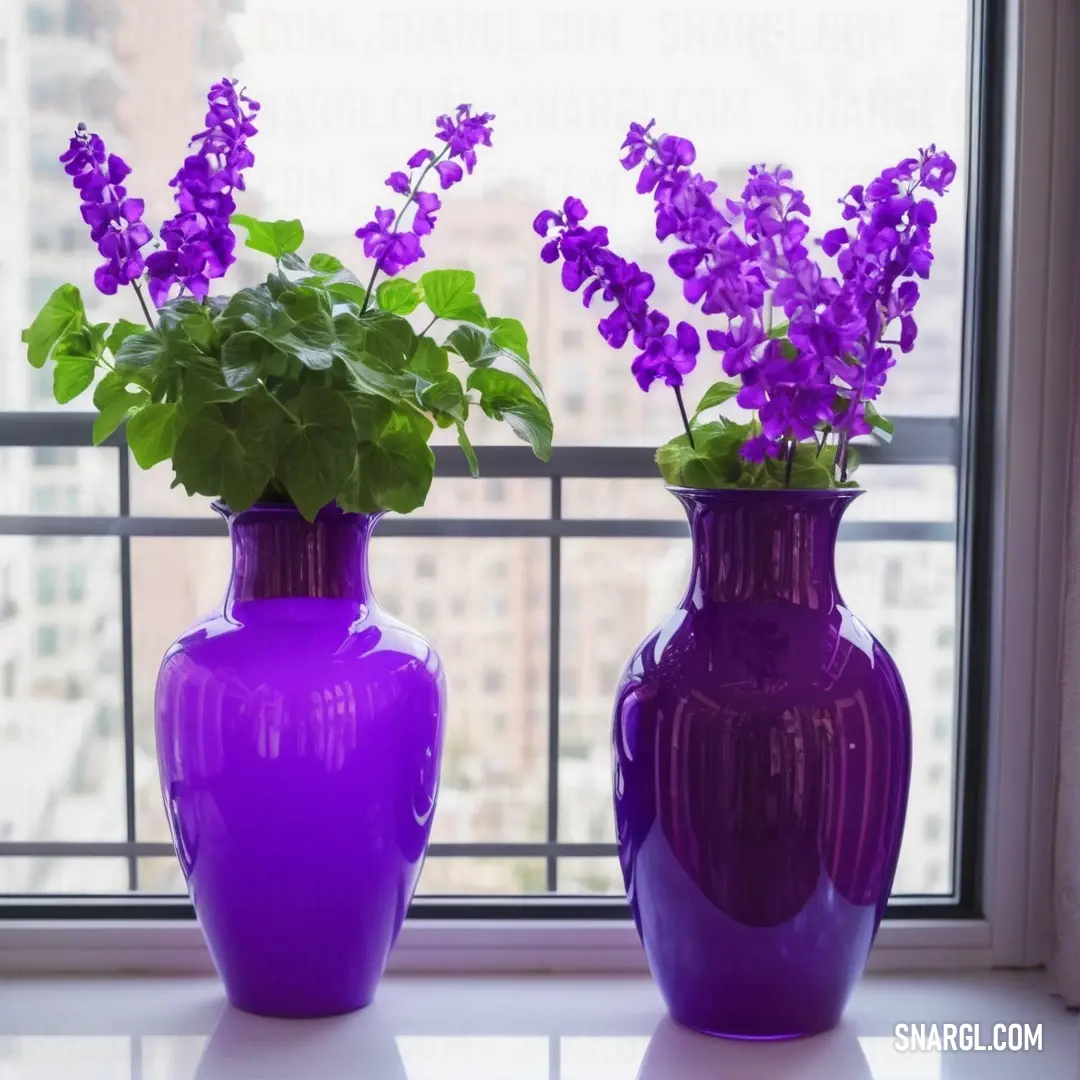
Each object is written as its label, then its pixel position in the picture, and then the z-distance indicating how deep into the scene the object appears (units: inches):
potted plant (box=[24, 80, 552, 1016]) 41.1
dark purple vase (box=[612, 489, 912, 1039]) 42.4
